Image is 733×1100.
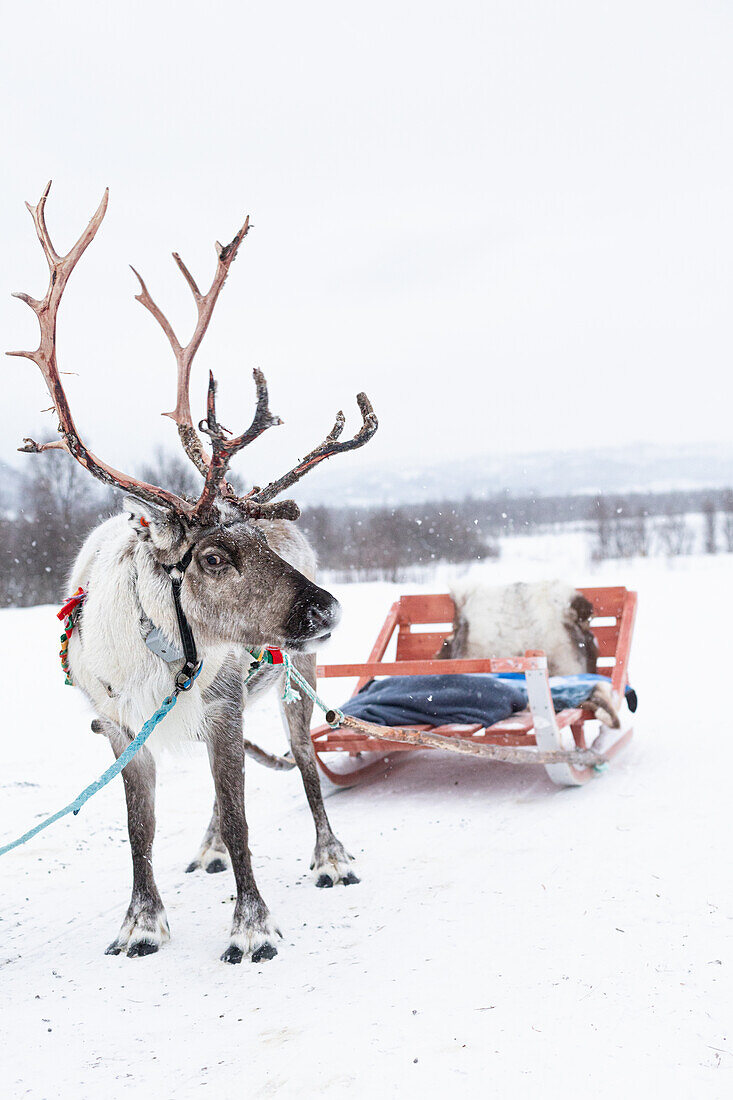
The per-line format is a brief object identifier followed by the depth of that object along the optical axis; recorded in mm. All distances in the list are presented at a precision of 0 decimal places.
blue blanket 5605
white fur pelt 6496
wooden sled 4938
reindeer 3268
